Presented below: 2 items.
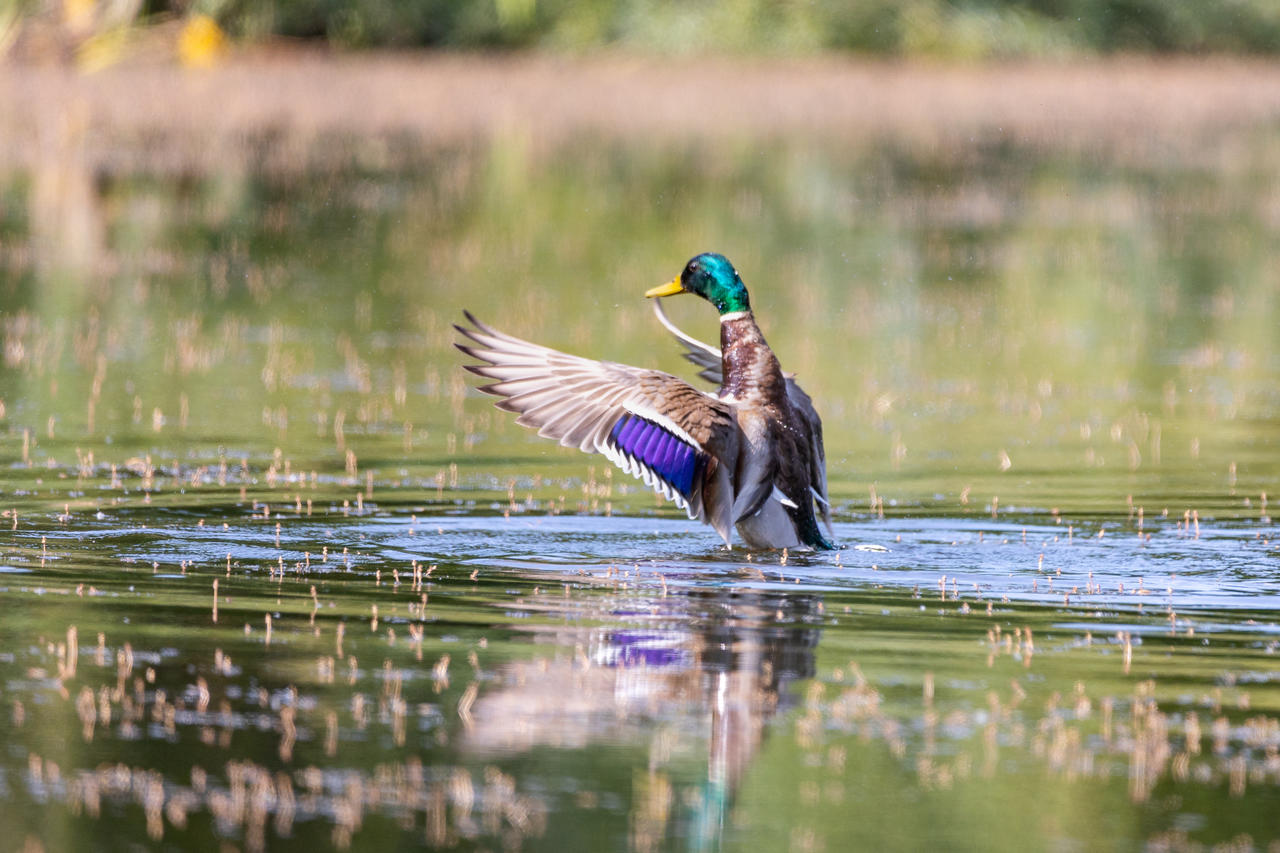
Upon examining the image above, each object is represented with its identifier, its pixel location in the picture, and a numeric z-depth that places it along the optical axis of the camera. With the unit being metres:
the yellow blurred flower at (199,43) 65.25
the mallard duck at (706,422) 16.97
